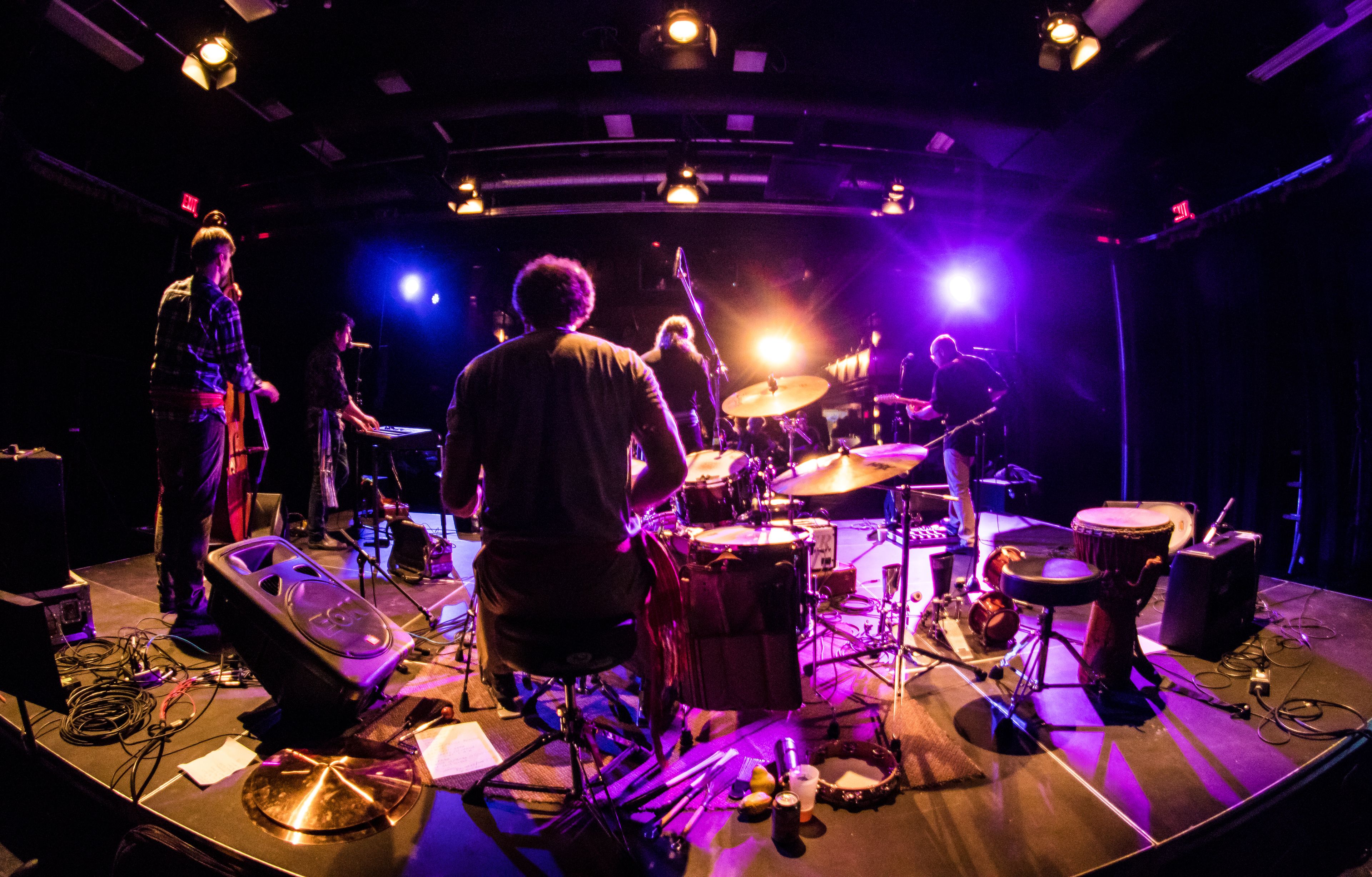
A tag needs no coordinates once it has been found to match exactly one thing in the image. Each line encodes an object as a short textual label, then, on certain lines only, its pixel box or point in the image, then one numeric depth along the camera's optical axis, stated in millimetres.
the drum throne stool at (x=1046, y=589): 2500
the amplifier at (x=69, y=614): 3115
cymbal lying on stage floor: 1854
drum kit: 2193
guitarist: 5324
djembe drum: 2758
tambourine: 1968
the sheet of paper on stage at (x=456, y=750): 2225
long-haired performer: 4898
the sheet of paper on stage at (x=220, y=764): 2092
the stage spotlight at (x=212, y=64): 4285
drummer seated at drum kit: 1637
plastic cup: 1887
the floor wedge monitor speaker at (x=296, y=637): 2244
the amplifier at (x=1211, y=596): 3182
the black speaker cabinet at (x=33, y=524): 3086
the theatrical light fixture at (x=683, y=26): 3811
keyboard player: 5355
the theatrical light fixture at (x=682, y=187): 5727
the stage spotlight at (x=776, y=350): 9461
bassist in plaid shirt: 3336
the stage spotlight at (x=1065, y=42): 3869
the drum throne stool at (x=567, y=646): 1557
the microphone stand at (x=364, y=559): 2730
